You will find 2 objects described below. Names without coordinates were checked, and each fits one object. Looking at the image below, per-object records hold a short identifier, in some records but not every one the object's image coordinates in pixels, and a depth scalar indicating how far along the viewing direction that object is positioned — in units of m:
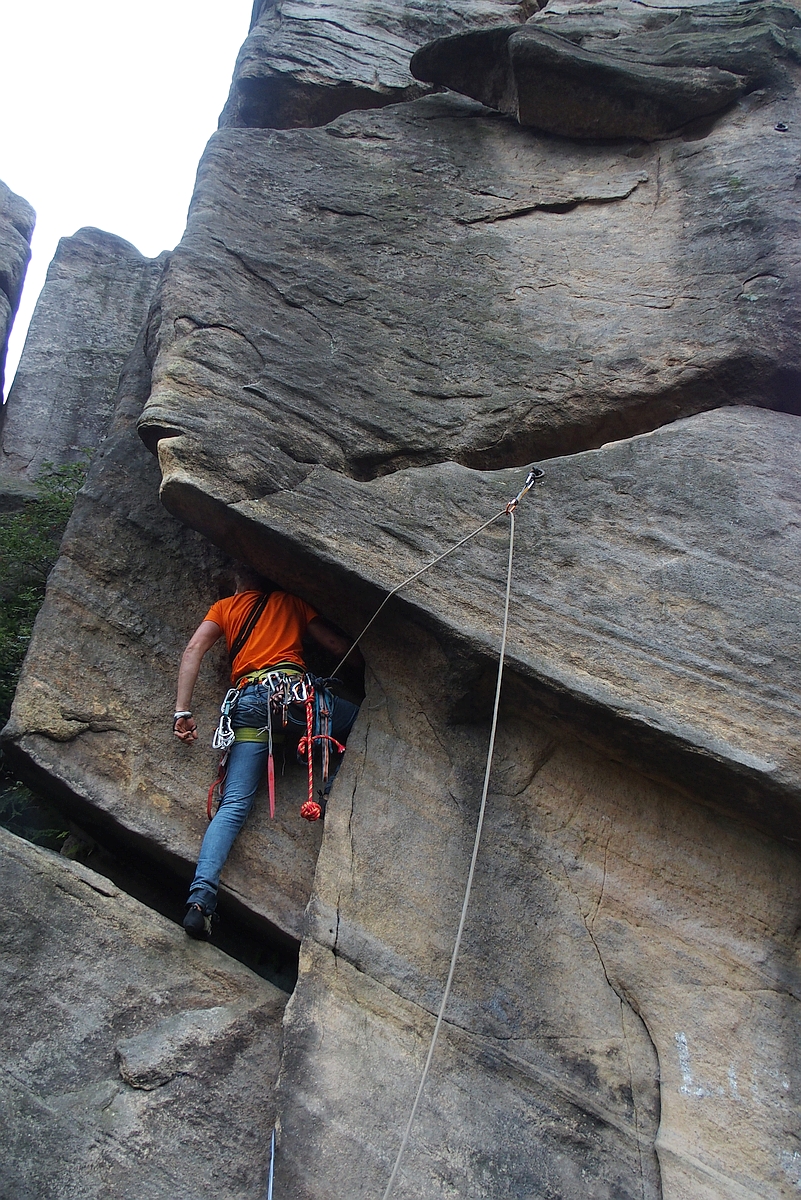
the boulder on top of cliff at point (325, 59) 7.19
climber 4.43
